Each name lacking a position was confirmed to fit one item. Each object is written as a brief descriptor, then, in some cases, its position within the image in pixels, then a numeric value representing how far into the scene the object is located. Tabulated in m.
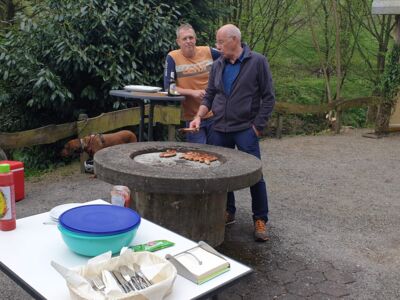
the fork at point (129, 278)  1.54
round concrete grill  2.86
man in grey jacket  3.75
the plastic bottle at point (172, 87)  4.48
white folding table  1.56
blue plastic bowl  1.75
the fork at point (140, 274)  1.56
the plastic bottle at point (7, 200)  1.92
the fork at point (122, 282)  1.53
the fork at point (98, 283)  1.51
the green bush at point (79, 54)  6.56
